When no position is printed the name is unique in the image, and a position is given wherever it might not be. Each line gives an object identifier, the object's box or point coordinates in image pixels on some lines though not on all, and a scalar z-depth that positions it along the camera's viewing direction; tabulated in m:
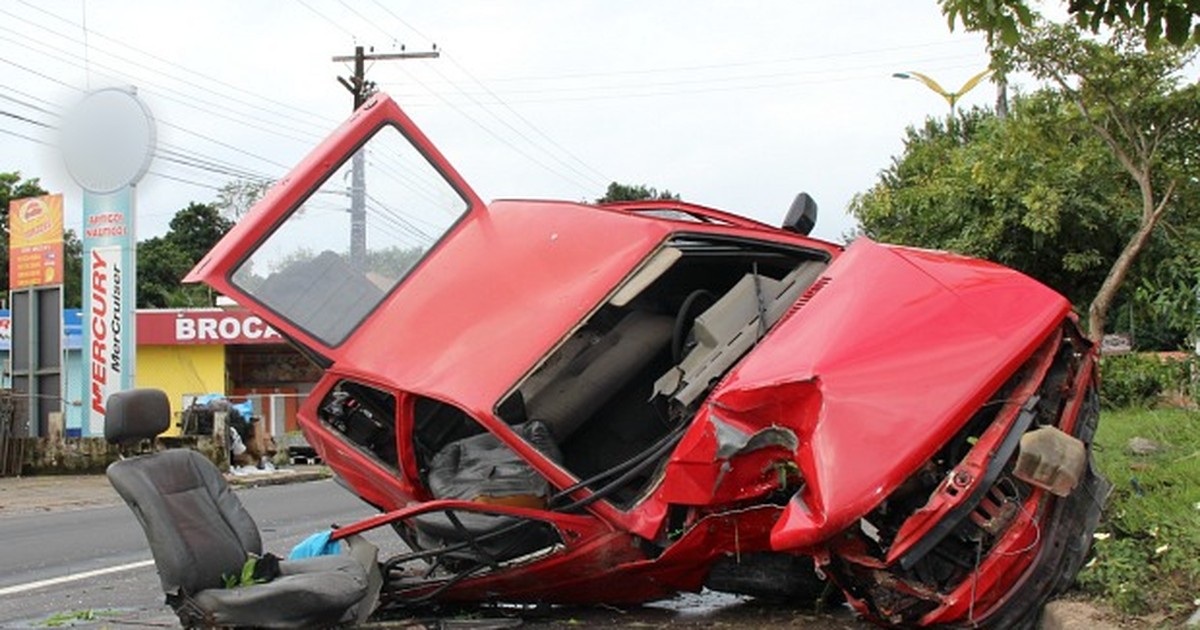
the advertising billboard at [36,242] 21.73
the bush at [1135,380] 11.84
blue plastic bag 5.80
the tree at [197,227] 61.50
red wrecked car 4.27
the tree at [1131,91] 13.52
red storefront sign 35.94
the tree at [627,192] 54.27
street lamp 25.25
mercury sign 19.83
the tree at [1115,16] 4.86
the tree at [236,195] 34.75
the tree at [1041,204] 14.98
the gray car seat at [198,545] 4.84
